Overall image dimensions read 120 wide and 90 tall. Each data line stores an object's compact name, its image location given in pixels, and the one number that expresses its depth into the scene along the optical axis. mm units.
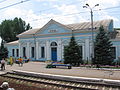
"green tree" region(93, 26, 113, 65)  22222
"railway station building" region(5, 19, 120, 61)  25969
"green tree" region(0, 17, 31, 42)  53375
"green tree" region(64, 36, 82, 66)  24766
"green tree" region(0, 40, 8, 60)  41706
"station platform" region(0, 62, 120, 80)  14186
